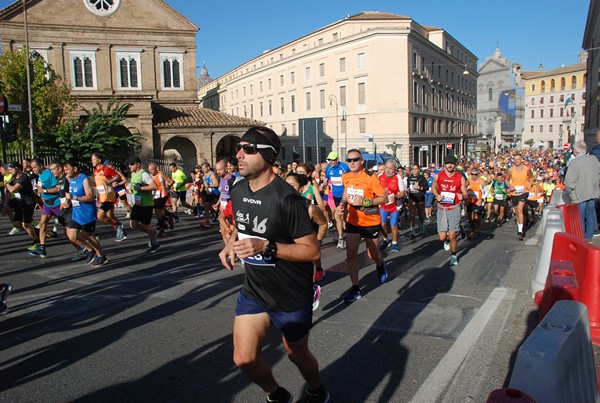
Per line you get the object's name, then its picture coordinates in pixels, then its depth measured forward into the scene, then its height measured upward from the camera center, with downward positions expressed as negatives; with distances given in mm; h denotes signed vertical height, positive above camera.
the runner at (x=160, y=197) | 12220 -952
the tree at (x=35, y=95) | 24781 +3894
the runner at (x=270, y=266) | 3078 -740
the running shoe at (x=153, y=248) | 10069 -1892
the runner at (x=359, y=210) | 6332 -755
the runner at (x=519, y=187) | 11352 -793
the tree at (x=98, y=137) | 22781 +1388
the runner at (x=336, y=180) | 10664 -502
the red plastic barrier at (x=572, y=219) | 7777 -1177
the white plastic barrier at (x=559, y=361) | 2168 -1034
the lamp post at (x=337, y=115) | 56312 +5360
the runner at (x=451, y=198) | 8422 -773
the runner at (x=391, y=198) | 10094 -942
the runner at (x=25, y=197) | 9812 -711
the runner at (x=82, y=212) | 8289 -880
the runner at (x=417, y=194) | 12615 -1048
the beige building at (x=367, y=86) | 51875 +9266
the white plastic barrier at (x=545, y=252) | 6145 -1342
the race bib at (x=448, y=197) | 8461 -754
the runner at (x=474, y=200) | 12084 -1189
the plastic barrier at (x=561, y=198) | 10734 -1031
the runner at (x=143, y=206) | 9906 -978
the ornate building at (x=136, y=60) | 30375 +7497
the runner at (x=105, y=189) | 10211 -585
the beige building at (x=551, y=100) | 102125 +12927
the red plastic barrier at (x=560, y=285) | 4074 -1174
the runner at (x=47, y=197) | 9609 -698
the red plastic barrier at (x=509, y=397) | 1989 -1064
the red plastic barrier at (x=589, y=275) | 4727 -1330
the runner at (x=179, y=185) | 15531 -803
